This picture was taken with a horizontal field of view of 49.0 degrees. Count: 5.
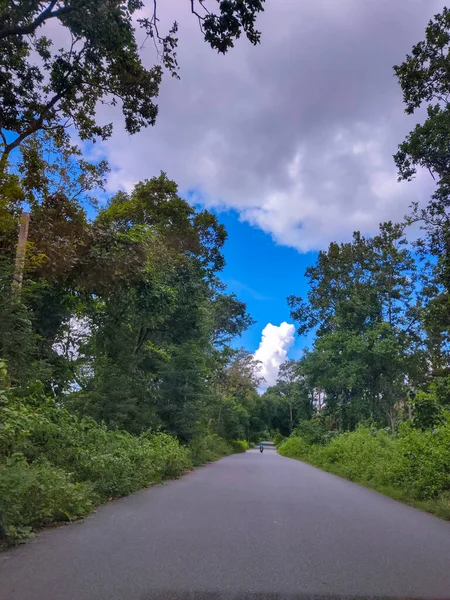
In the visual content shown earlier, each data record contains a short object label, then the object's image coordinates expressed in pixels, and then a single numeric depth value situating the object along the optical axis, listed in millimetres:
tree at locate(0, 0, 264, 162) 7966
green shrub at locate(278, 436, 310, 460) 36691
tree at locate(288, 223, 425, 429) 29719
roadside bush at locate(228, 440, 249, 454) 49750
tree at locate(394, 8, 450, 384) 13780
